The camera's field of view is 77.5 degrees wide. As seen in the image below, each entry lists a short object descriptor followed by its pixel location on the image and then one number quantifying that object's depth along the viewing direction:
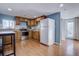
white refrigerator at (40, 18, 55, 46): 1.94
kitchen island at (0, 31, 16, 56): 1.17
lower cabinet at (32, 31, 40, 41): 2.37
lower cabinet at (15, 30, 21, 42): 2.21
